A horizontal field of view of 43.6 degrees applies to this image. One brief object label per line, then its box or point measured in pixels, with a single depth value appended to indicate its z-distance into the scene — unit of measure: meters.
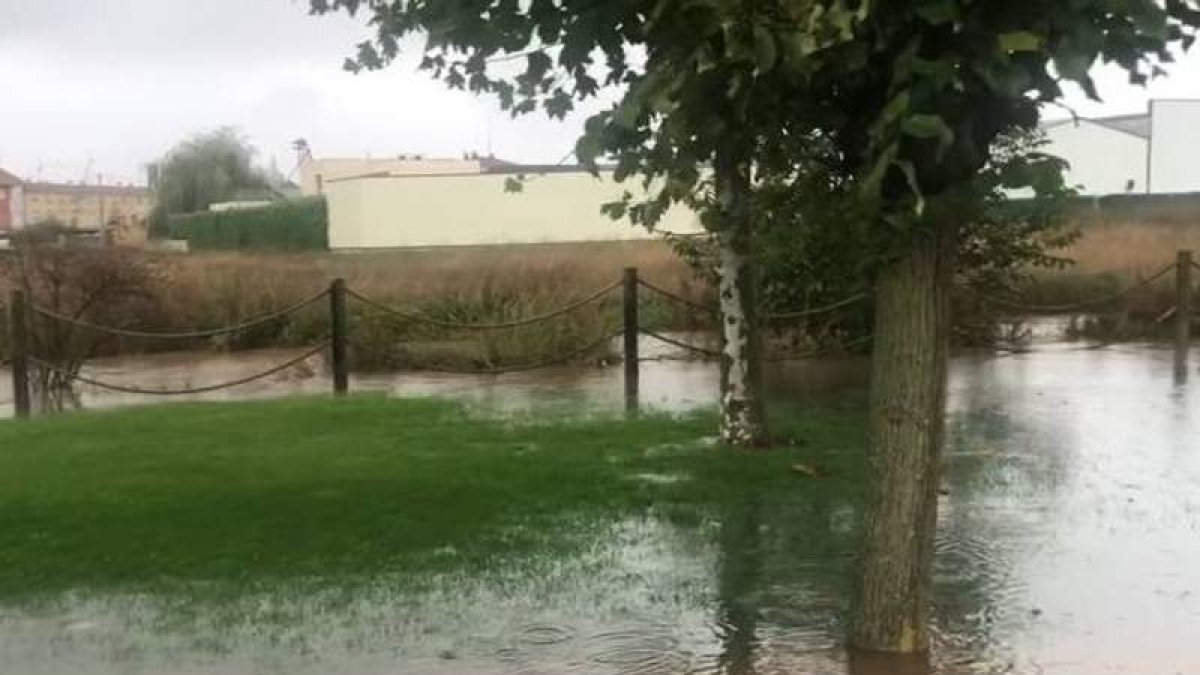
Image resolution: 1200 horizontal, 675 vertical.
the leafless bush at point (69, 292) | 14.88
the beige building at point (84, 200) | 90.93
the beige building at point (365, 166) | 82.19
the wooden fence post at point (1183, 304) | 15.23
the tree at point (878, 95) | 3.96
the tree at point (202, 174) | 70.88
